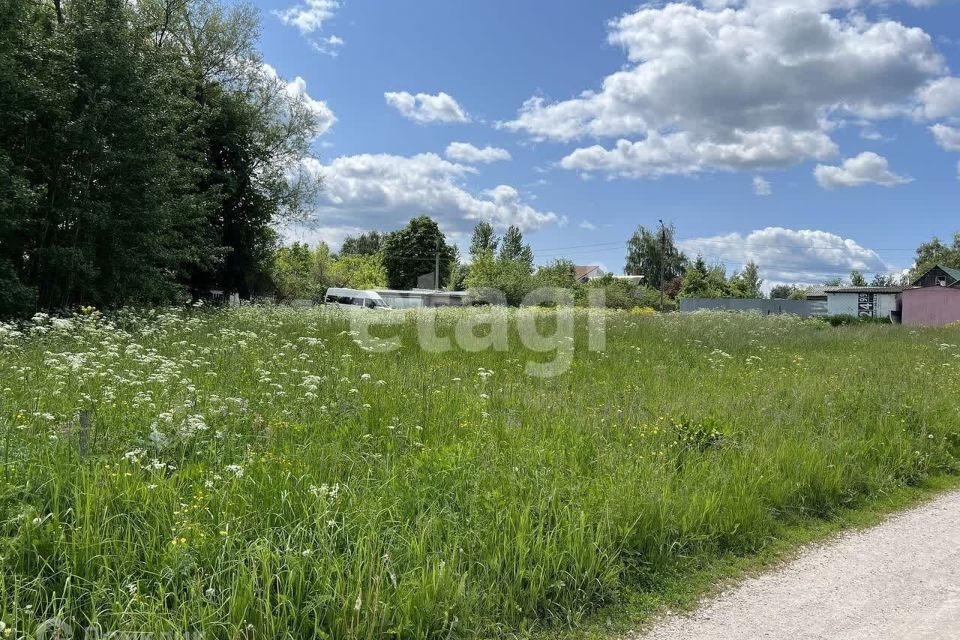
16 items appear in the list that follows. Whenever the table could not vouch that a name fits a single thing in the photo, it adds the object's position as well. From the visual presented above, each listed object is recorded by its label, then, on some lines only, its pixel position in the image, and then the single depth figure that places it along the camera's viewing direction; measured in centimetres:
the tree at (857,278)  11095
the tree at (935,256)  9588
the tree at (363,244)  11856
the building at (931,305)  4669
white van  3625
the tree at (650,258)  9988
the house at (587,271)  11436
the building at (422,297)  4751
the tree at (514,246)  8431
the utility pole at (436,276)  7612
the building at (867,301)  5747
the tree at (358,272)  6938
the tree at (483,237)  8875
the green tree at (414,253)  8319
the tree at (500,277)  5706
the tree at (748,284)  7594
